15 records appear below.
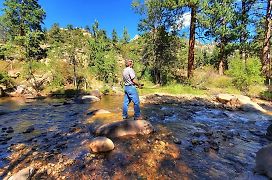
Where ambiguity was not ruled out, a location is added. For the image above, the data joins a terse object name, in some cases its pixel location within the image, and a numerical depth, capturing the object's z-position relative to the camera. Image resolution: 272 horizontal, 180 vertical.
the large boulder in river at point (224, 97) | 8.68
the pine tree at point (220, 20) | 11.78
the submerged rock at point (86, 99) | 10.99
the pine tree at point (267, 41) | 12.24
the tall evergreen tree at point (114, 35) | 51.04
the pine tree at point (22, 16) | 20.40
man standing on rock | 4.77
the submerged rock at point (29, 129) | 4.82
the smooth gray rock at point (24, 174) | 2.60
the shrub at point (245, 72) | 9.81
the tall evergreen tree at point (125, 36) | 53.13
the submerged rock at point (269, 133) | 4.35
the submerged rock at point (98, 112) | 6.53
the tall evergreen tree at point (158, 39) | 15.10
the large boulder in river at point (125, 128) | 4.19
